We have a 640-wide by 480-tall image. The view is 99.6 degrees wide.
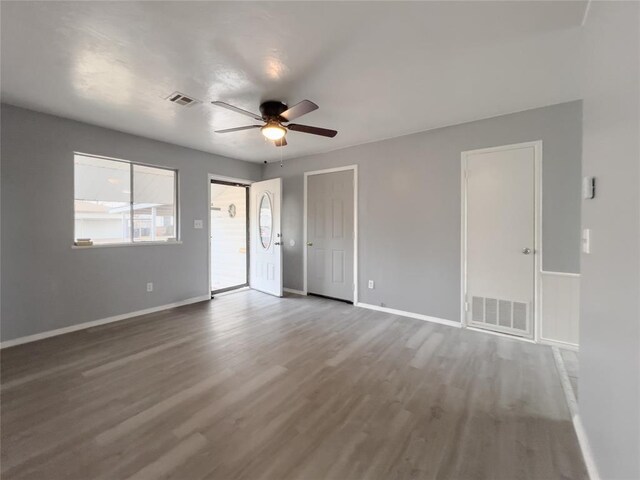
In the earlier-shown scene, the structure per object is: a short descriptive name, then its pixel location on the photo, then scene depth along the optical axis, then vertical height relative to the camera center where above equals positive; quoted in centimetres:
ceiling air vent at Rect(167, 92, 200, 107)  266 +138
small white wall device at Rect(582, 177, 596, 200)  145 +26
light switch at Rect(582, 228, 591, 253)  151 -3
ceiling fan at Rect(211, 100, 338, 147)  266 +112
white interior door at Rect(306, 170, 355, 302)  449 +1
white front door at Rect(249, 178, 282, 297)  496 -5
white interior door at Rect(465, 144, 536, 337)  302 -5
